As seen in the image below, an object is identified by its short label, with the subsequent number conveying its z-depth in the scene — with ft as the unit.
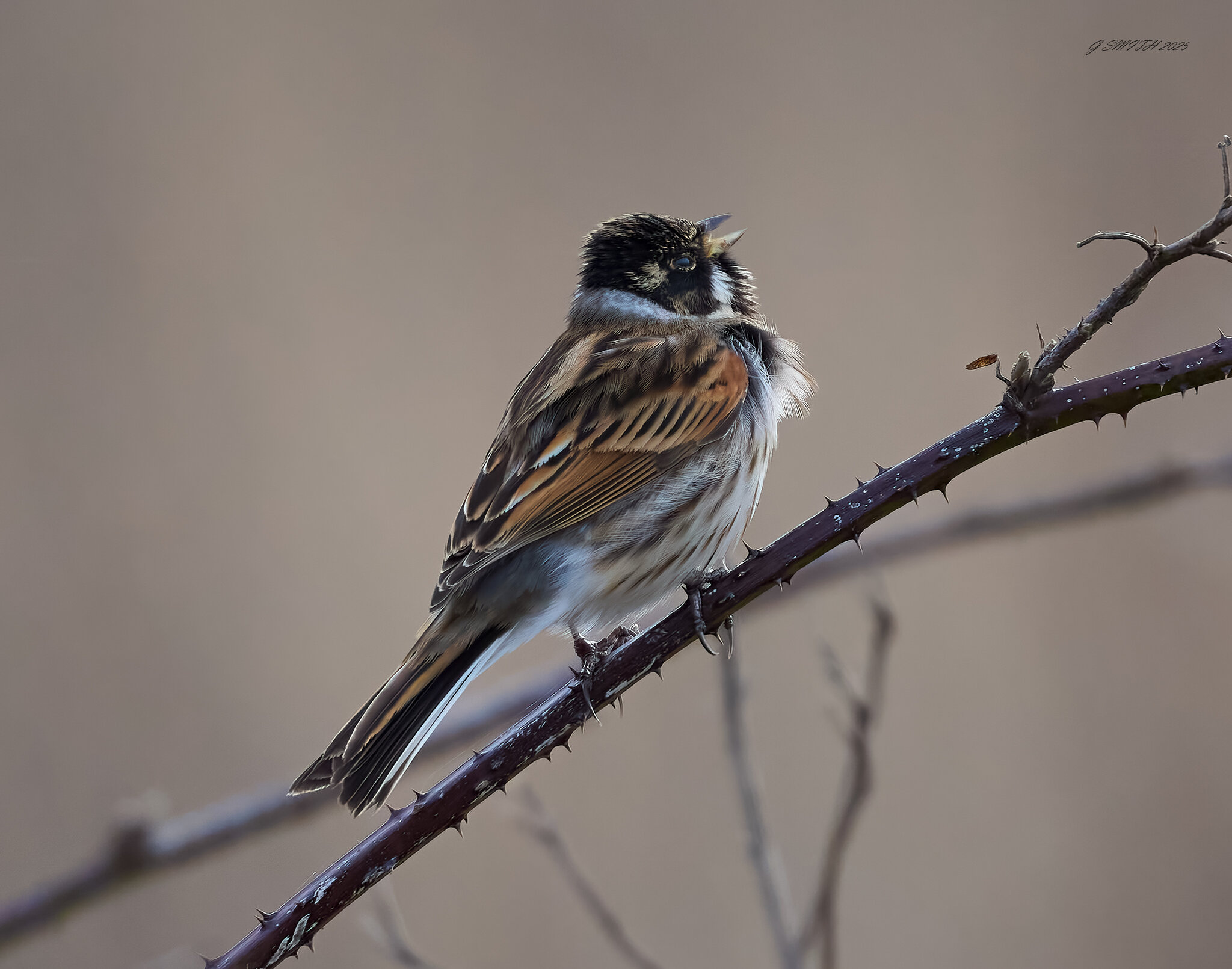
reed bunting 12.77
